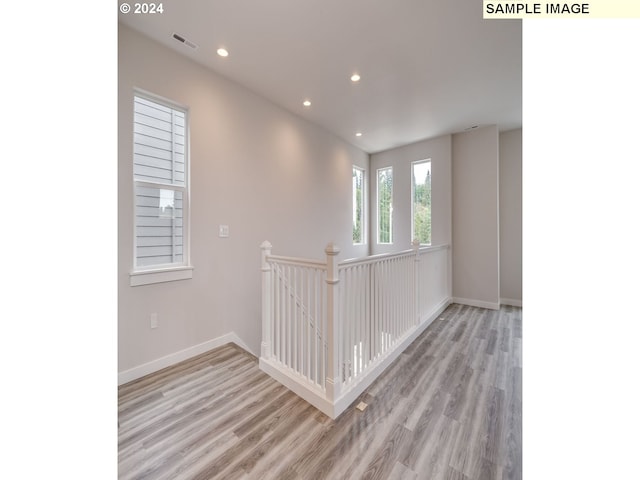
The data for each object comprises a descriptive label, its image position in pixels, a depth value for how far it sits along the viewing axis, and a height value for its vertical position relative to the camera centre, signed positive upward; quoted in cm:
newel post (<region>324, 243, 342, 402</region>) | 178 -63
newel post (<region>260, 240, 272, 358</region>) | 231 -57
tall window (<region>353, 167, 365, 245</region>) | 524 +74
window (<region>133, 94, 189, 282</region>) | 225 +53
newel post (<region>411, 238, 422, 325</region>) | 315 -49
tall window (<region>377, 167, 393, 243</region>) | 533 +77
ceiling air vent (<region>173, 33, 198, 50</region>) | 219 +179
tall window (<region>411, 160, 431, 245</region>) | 482 +78
